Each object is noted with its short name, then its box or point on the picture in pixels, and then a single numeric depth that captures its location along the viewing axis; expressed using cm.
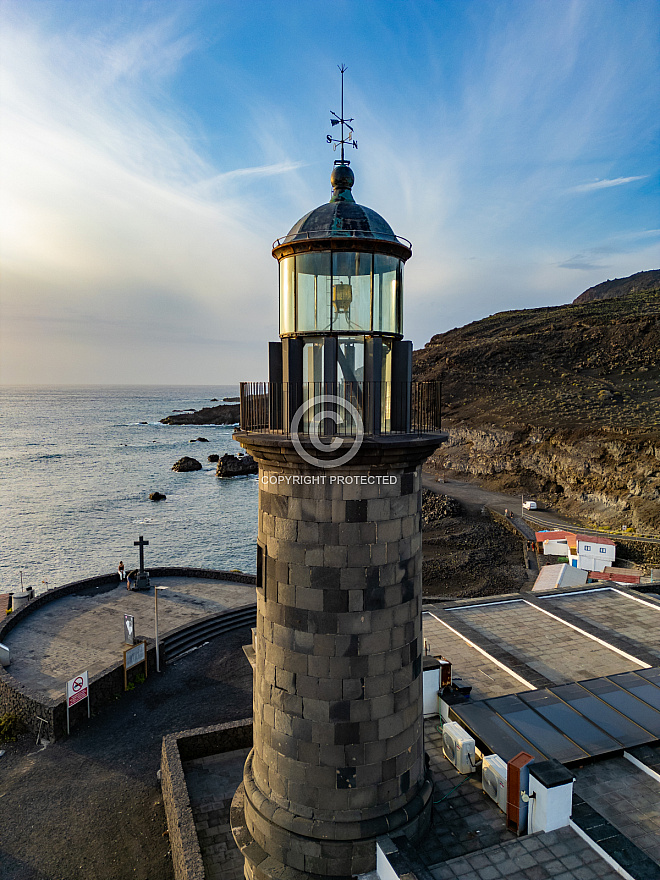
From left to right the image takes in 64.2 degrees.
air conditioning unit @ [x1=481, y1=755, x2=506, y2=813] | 715
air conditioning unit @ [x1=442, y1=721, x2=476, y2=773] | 790
